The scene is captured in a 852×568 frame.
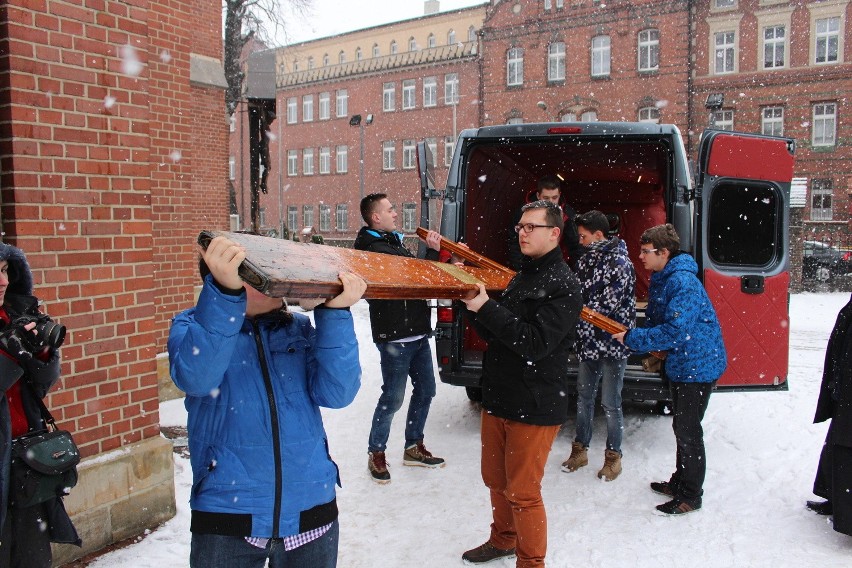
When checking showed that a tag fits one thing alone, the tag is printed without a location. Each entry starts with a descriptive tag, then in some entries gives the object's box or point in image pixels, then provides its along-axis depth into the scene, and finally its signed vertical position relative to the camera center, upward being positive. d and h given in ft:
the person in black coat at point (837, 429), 11.82 -3.68
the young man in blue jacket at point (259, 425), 6.17 -1.90
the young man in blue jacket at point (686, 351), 13.01 -2.38
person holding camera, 7.74 -1.93
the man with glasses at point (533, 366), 9.92 -2.09
